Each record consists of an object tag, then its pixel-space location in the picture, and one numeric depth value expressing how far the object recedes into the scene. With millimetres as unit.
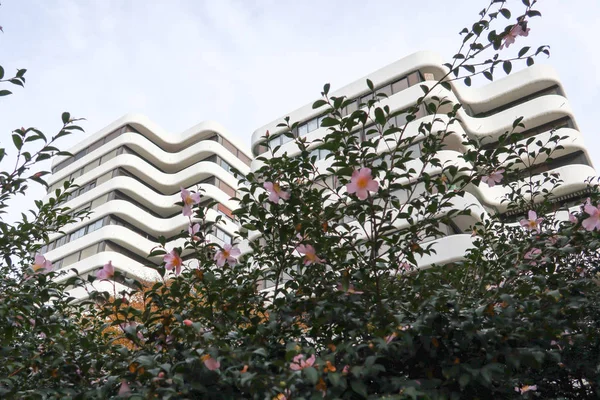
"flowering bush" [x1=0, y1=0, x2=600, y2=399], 2064
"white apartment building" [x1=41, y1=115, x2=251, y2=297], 28656
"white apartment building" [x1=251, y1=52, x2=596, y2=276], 19531
